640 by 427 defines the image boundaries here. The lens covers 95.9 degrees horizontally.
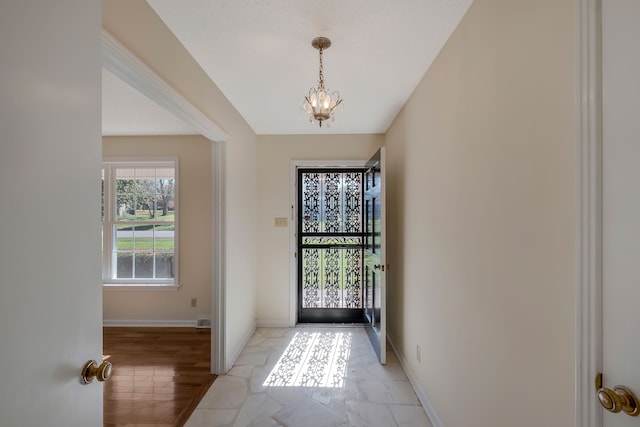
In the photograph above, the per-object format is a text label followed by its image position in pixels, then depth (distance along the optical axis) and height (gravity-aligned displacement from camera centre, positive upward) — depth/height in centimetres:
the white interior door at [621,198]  68 +4
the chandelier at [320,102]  177 +69
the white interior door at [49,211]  62 +0
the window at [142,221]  381 -12
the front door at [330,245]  387 -44
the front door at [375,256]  276 -47
